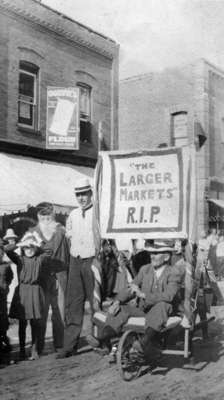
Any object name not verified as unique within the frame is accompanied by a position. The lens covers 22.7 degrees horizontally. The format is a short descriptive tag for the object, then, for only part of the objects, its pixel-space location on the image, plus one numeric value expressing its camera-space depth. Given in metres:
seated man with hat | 5.71
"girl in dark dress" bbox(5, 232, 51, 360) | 6.60
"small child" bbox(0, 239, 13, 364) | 6.79
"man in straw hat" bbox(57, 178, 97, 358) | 6.95
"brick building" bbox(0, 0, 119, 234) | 13.77
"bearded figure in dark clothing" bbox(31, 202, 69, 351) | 7.21
